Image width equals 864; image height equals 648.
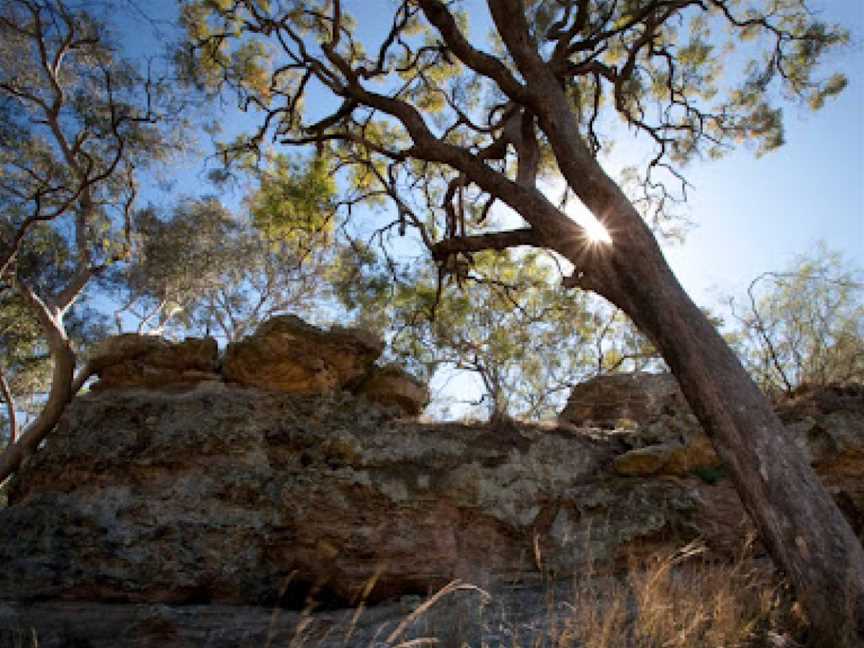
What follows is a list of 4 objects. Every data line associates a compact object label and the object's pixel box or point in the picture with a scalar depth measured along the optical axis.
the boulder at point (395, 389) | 6.40
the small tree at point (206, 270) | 12.88
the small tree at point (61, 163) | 7.77
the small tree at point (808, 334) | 9.13
